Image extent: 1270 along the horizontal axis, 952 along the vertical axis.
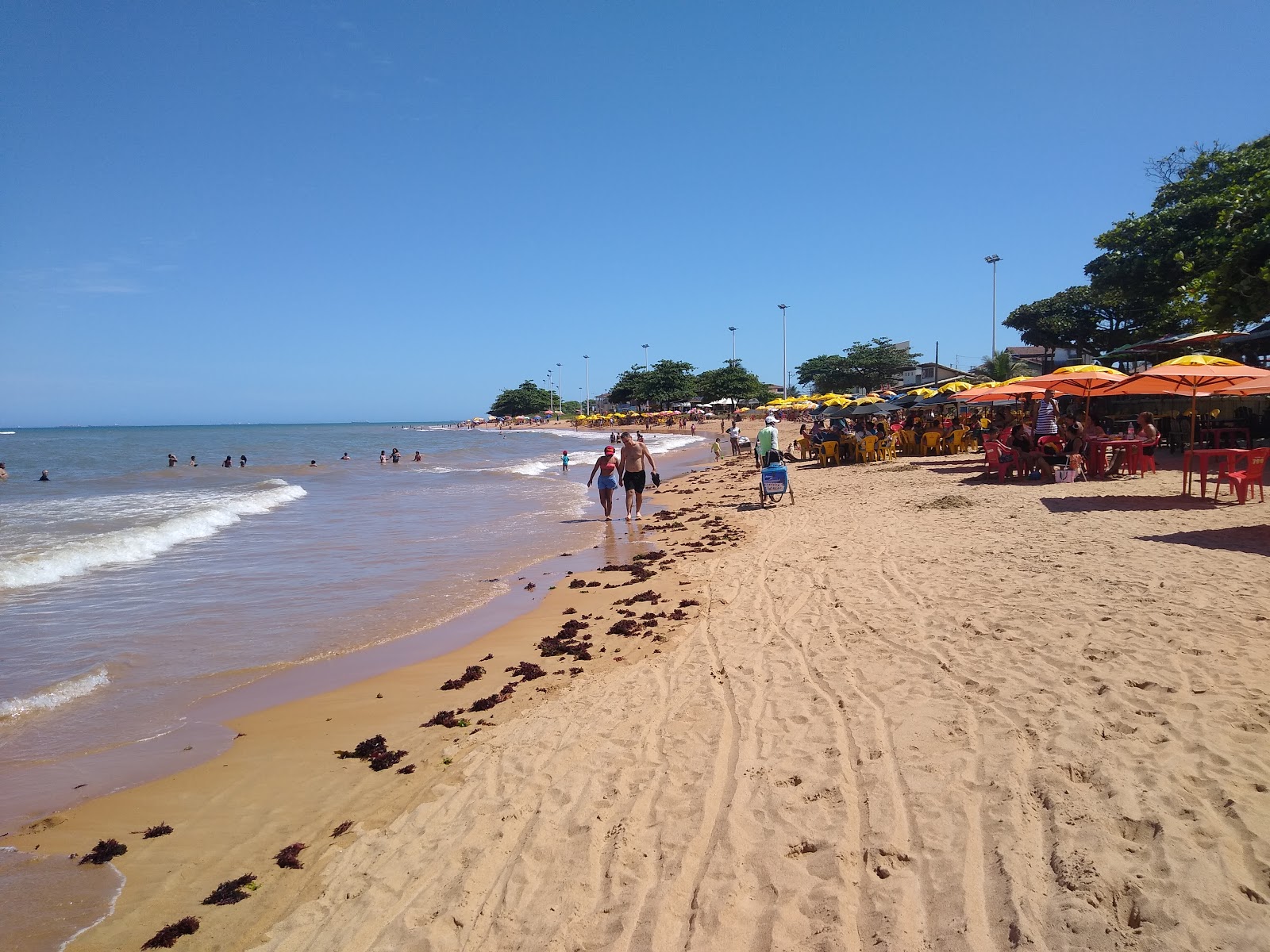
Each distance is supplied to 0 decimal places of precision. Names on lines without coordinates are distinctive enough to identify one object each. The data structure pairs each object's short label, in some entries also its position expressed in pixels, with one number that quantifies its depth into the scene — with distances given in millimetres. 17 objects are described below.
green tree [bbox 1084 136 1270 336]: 13602
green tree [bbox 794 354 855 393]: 73625
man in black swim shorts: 12492
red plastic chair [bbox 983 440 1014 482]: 12906
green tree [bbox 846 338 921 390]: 69875
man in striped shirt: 12656
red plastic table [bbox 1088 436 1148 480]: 11883
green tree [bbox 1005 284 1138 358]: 46906
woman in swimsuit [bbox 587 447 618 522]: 13156
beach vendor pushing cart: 13148
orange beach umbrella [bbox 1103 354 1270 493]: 9695
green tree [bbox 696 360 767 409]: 78812
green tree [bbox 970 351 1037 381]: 44125
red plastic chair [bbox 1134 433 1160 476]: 12398
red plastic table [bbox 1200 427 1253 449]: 13539
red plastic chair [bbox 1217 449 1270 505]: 8773
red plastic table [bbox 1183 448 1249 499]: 8656
